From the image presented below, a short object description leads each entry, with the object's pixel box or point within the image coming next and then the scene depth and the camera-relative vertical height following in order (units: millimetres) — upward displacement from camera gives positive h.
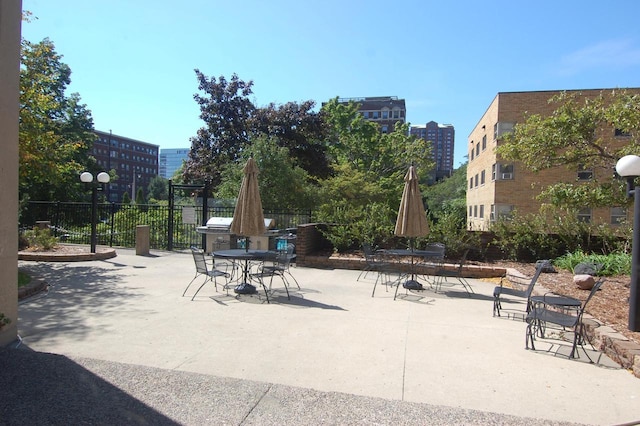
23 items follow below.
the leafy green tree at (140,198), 54025 +1161
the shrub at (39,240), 11516 -991
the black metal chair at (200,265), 7216 -998
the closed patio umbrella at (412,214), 8289 -5
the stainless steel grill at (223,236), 12258 -812
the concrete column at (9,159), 4289 +460
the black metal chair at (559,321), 4680 -1198
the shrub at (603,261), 8992 -983
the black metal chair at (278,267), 7406 -1046
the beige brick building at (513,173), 26039 +2932
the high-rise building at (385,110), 113438 +28294
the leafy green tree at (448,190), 62562 +3723
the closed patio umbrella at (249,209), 7516 +7
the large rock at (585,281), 7703 -1189
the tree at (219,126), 27250 +5531
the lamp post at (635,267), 5105 -606
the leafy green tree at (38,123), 8531 +1721
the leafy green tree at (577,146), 8680 +1616
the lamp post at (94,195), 11812 +313
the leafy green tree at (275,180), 17938 +1341
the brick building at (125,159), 109188 +13699
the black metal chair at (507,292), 6168 -1215
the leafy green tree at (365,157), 22812 +4572
